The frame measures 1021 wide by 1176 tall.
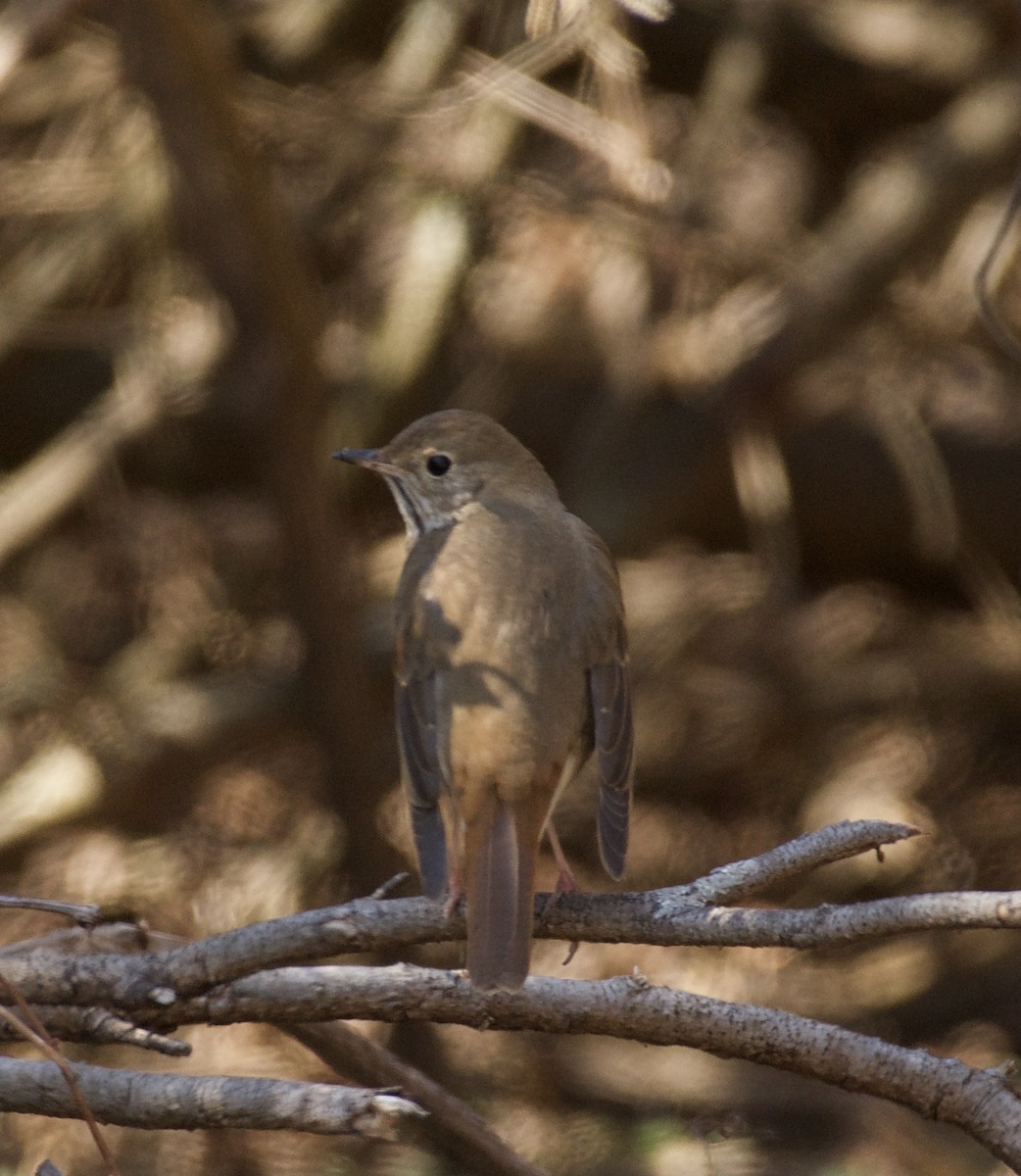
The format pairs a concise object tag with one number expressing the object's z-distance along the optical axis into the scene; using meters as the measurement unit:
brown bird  6.37
